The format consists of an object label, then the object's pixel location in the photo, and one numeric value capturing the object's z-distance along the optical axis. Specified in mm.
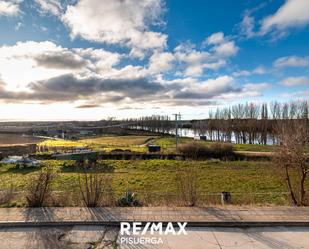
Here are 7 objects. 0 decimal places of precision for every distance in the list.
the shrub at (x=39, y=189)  5625
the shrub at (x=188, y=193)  5712
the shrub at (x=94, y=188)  5621
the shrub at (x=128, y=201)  5677
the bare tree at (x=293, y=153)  7109
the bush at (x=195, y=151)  29328
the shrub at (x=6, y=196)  6124
